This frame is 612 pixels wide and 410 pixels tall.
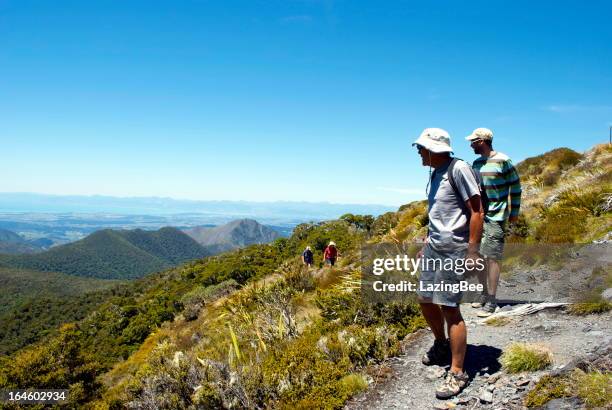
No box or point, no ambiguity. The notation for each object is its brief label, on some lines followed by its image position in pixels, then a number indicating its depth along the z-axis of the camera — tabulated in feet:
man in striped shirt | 15.79
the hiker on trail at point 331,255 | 53.67
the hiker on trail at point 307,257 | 60.07
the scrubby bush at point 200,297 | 73.05
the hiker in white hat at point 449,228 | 11.08
